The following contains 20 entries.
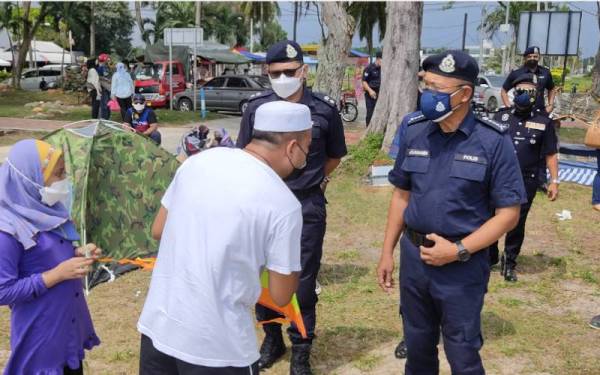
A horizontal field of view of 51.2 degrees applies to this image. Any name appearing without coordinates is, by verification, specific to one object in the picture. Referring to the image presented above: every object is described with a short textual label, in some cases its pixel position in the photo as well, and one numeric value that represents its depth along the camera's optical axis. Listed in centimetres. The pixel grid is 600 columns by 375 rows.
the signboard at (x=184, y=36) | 1798
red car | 2205
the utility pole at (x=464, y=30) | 4106
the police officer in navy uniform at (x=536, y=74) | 859
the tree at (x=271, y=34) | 7212
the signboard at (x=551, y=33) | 1199
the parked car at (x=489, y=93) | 2154
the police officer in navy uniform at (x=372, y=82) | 1345
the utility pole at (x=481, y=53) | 4146
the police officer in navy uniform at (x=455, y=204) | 280
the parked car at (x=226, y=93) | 2067
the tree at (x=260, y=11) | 6059
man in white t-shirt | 192
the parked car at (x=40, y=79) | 3084
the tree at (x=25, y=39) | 2733
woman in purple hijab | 250
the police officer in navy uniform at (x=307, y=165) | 383
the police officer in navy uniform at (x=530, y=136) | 541
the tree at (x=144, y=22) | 4117
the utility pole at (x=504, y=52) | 4084
